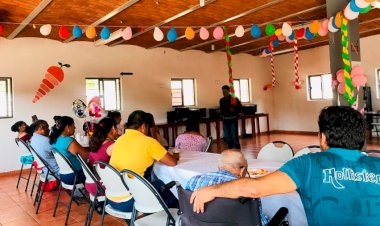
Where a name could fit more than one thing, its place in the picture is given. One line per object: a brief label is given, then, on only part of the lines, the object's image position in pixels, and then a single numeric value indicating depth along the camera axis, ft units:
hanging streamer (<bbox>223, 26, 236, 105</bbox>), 20.14
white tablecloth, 5.98
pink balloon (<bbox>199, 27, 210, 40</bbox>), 18.84
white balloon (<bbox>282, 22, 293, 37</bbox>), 18.45
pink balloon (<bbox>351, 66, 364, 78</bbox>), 14.25
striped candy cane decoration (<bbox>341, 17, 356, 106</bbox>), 14.24
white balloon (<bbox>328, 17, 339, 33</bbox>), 15.45
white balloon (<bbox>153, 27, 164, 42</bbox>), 17.83
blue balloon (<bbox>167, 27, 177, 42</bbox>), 18.59
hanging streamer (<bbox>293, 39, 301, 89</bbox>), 24.66
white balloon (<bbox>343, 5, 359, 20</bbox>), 13.55
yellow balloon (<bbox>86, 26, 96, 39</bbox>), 17.26
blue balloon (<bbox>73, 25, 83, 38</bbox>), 17.09
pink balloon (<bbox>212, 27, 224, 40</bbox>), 19.15
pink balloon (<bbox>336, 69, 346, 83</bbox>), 15.22
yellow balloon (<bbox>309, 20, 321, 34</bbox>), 17.44
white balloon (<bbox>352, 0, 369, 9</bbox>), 12.64
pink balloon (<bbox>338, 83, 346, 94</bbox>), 14.94
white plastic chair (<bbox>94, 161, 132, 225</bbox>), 8.06
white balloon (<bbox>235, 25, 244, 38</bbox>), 18.73
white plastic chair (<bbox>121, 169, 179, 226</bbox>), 6.98
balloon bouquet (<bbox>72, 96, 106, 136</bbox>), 22.73
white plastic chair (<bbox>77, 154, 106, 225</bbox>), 9.25
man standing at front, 22.06
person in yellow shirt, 8.64
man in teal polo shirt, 4.09
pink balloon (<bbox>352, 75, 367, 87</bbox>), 13.97
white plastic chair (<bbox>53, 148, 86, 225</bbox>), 10.86
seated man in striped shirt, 5.69
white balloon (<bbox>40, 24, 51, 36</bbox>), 16.45
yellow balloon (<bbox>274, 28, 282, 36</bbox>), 19.57
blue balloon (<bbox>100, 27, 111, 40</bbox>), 17.47
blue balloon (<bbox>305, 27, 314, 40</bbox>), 19.97
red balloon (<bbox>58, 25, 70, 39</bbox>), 17.00
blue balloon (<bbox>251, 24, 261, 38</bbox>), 19.23
